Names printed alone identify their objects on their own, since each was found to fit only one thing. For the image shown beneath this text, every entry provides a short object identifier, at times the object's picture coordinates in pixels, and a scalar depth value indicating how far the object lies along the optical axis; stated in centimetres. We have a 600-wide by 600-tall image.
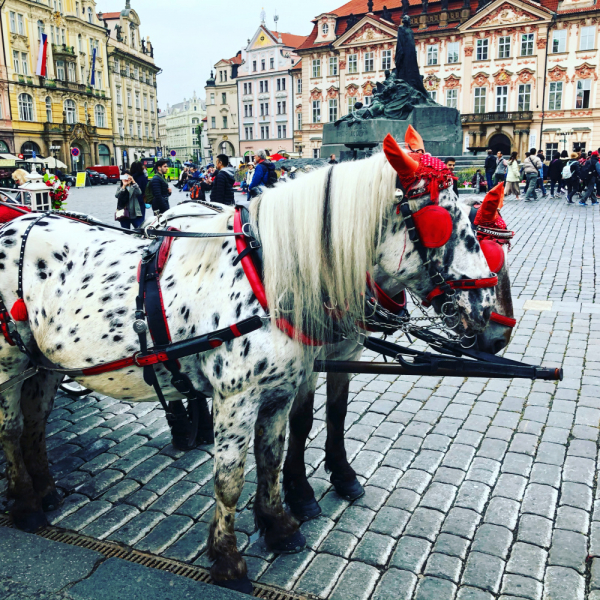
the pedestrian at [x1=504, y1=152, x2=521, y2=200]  2019
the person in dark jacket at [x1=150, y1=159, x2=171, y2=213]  1097
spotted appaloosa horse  229
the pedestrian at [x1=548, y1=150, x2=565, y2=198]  2161
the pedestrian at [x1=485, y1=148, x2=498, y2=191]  2198
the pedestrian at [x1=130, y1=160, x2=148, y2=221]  1152
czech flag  5144
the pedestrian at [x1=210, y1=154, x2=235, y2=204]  1052
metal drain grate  255
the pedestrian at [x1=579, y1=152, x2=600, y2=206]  1803
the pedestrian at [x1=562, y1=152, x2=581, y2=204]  1921
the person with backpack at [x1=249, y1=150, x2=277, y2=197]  1015
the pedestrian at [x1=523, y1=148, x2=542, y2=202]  2047
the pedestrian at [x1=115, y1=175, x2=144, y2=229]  1129
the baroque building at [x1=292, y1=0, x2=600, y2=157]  4369
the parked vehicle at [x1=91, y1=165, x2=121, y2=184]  4875
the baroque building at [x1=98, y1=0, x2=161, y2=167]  6819
